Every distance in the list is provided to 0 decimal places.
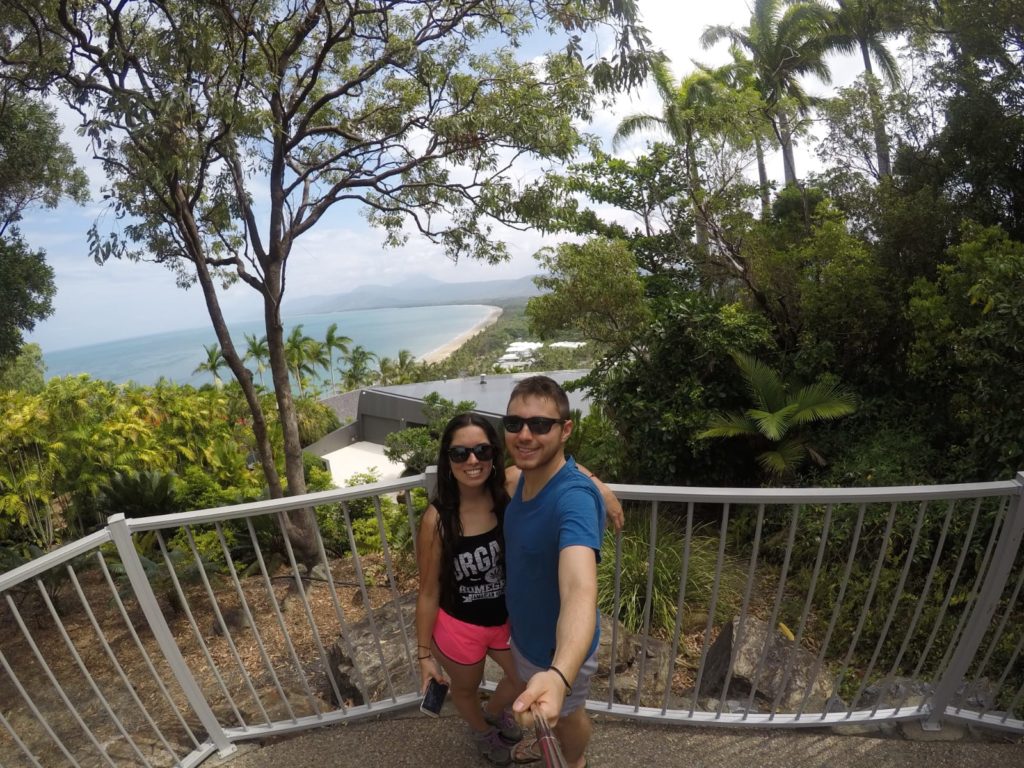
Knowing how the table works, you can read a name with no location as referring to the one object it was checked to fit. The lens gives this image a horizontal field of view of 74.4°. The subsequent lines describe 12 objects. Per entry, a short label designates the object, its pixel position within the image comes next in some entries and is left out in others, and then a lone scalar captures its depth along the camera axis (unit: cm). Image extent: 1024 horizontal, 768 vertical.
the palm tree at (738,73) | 2273
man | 155
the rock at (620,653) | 358
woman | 208
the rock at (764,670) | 343
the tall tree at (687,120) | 1159
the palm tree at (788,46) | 2170
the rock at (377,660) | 319
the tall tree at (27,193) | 1222
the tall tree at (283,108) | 543
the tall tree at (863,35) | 2025
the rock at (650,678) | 343
